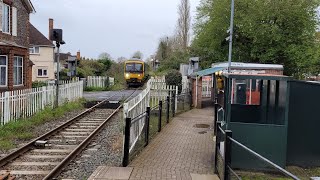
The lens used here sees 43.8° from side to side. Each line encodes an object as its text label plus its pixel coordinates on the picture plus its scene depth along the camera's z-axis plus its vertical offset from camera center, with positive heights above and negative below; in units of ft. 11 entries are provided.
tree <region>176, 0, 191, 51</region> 214.48 +29.98
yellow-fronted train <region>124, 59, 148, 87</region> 148.97 +1.21
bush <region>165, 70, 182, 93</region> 93.66 -0.72
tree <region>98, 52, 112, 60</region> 285.41 +14.71
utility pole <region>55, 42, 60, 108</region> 66.42 -3.92
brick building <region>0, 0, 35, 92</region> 71.72 +5.57
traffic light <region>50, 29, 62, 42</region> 68.85 +6.74
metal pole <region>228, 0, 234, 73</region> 55.67 +4.99
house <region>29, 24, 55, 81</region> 162.30 +6.84
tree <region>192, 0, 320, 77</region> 90.89 +11.12
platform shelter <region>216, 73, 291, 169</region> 29.68 -3.86
